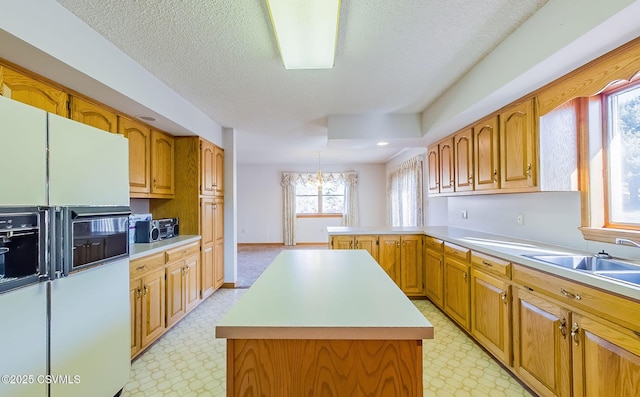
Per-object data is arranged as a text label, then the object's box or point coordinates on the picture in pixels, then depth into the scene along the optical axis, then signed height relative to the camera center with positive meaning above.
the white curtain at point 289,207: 7.44 -0.18
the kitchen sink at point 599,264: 1.39 -0.40
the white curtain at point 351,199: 7.49 +0.02
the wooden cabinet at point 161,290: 2.15 -0.85
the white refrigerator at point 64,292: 1.13 -0.45
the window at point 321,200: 7.66 +0.01
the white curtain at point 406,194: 4.88 +0.11
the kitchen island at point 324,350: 0.84 -0.50
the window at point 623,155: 1.64 +0.27
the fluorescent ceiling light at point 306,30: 1.40 +1.03
